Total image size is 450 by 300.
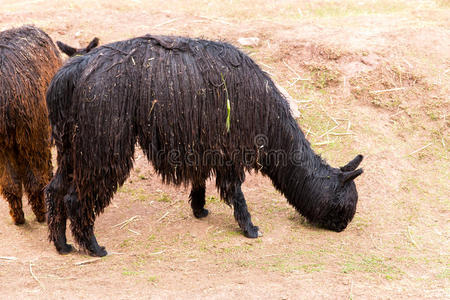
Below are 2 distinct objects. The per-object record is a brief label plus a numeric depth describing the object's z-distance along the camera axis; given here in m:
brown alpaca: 10.00
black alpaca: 8.84
